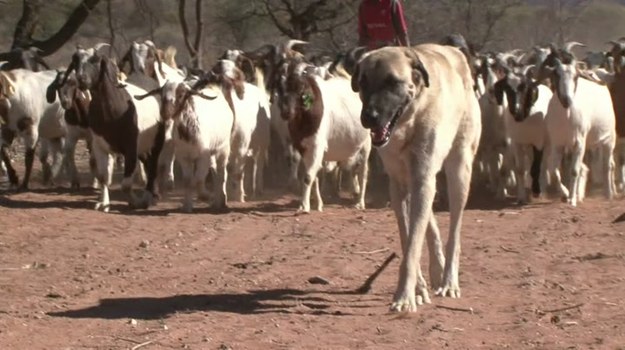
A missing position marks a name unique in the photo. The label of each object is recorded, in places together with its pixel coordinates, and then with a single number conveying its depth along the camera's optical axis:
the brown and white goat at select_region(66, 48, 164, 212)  17.44
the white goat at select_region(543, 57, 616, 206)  17.48
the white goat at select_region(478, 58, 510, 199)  19.31
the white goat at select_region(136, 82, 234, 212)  16.95
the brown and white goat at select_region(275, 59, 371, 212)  17.02
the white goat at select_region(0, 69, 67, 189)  19.69
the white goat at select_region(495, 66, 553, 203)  18.22
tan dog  9.58
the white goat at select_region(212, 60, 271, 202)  18.38
